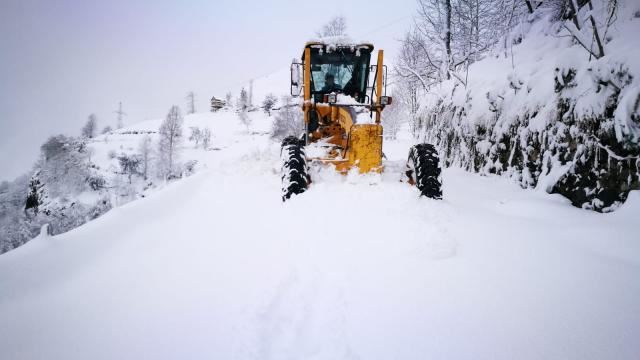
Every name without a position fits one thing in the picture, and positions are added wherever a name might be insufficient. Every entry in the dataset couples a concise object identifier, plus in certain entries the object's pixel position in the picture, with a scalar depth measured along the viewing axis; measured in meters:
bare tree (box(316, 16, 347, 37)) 21.60
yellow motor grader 3.84
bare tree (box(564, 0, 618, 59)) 3.76
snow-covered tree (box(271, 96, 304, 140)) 26.47
